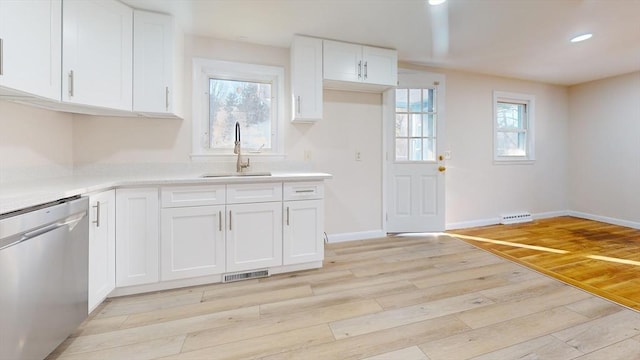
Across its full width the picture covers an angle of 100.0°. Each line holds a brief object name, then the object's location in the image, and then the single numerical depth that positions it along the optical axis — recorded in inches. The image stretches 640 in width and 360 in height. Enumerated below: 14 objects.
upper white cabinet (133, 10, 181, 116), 88.6
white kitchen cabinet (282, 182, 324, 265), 96.4
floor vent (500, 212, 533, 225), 170.1
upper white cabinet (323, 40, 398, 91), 116.2
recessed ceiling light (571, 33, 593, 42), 113.7
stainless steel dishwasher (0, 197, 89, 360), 44.1
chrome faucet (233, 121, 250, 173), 107.8
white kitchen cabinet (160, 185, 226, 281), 83.8
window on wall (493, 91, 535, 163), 170.7
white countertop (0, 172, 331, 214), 47.9
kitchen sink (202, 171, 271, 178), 104.1
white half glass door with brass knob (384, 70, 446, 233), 144.7
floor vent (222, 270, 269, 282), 91.2
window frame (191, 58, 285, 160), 108.7
